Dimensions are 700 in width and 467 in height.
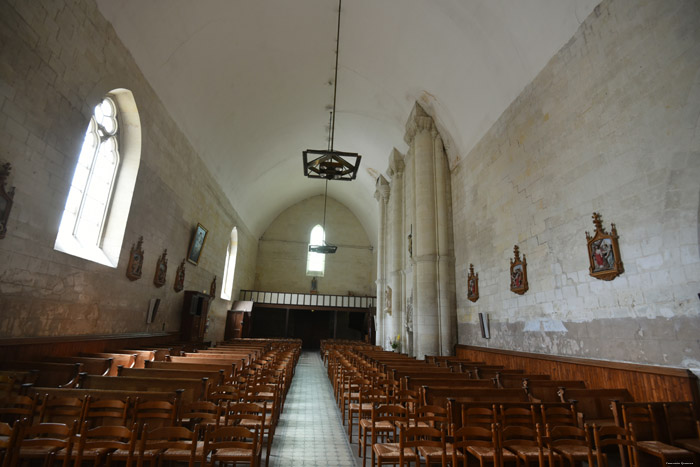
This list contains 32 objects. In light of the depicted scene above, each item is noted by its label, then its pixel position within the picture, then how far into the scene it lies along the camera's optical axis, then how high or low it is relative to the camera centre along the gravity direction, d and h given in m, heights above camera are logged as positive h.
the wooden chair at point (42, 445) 2.49 -0.80
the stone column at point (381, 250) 18.61 +4.57
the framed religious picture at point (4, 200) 5.08 +1.71
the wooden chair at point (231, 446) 2.66 -0.79
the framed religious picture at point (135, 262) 8.82 +1.65
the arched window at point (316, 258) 27.31 +5.71
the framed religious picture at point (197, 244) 12.68 +3.05
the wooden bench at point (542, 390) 5.13 -0.61
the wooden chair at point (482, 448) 2.88 -0.84
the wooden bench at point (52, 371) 4.94 -0.54
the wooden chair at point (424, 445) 2.96 -0.81
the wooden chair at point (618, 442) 2.86 -0.72
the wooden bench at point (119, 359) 6.38 -0.47
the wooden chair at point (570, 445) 2.87 -0.80
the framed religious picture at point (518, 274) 8.11 +1.53
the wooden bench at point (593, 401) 4.68 -0.67
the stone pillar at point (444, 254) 11.65 +2.82
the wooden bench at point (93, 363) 5.77 -0.49
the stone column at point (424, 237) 11.80 +3.43
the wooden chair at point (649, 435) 3.44 -0.90
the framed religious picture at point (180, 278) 11.68 +1.72
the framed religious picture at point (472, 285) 10.45 +1.60
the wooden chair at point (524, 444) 2.94 -0.80
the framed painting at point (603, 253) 5.64 +1.44
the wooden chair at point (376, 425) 3.89 -0.97
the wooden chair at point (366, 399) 4.82 -0.80
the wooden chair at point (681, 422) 4.02 -0.77
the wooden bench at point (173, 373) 5.21 -0.56
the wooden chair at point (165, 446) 2.57 -0.79
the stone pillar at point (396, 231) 16.48 +4.82
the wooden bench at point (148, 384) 4.27 -0.58
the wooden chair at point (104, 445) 2.63 -0.82
